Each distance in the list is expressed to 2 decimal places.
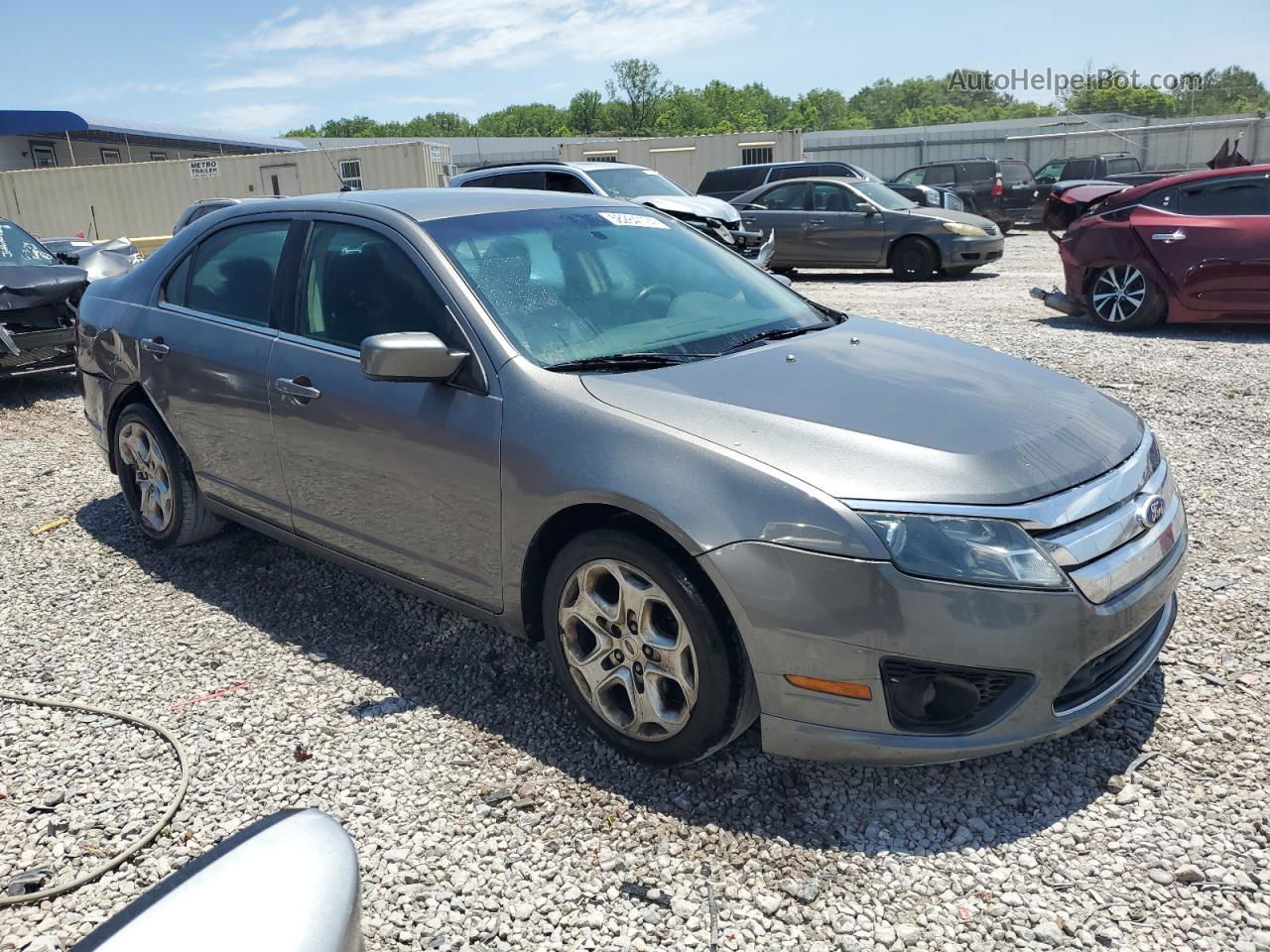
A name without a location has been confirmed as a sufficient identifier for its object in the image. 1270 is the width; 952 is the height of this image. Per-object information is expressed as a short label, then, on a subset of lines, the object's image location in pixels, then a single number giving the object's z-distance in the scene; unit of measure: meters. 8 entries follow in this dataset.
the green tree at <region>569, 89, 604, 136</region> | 107.38
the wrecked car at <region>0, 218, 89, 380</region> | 7.98
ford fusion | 2.49
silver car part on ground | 1.13
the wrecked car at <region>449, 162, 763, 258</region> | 12.87
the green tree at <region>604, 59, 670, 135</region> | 106.31
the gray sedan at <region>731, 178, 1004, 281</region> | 14.48
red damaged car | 8.70
